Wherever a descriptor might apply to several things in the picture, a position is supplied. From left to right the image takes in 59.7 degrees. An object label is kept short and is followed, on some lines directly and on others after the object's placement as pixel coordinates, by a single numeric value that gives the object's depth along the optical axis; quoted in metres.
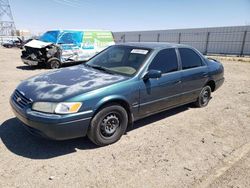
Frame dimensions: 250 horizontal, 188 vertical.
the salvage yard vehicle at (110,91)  3.07
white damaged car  11.23
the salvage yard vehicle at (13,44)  31.89
